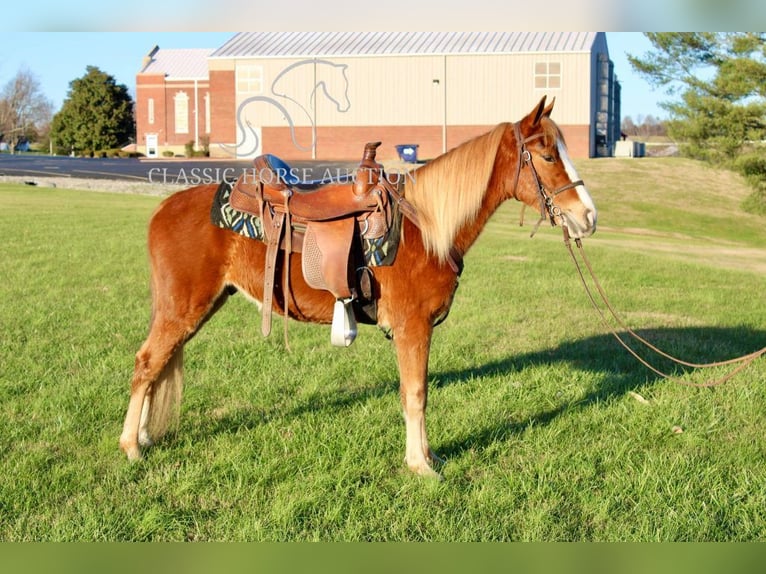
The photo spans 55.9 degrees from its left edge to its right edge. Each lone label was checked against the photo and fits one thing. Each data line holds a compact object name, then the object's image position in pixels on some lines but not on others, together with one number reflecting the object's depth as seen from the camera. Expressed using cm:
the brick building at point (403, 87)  3678
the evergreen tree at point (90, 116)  5875
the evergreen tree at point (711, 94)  1977
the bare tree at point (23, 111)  5112
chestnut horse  432
